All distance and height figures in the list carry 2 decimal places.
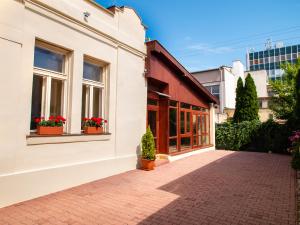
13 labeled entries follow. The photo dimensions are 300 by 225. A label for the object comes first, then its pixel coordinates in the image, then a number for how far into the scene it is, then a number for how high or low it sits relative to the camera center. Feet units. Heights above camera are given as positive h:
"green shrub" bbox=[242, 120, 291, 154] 45.60 -2.28
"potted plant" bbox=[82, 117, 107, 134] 21.86 +0.09
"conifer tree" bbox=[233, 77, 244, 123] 56.59 +5.93
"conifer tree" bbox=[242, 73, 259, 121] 55.83 +6.35
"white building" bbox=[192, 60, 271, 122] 77.79 +14.56
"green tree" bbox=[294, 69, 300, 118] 29.83 +4.31
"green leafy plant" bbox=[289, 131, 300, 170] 22.64 -3.08
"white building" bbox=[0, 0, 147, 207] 15.90 +3.32
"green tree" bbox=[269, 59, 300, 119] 60.08 +9.59
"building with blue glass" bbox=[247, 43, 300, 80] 277.85 +88.46
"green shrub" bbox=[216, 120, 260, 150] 50.47 -1.52
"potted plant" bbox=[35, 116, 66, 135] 17.87 +0.05
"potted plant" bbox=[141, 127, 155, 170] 27.02 -2.99
